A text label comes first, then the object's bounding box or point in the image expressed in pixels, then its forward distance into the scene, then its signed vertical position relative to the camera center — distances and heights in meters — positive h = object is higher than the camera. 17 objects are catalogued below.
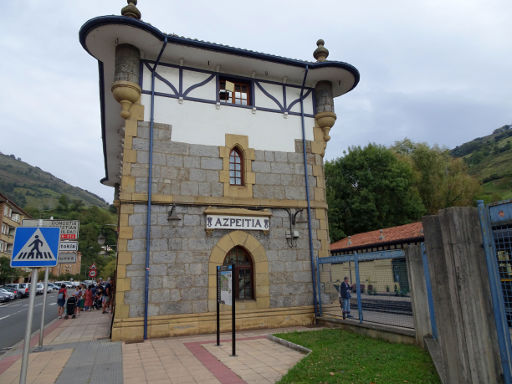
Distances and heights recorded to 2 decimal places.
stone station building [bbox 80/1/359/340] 9.74 +2.97
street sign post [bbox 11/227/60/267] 5.08 +0.45
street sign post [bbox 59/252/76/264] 11.84 +0.67
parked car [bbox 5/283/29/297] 34.97 -0.87
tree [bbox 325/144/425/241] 28.42 +5.92
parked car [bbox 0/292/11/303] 29.20 -1.41
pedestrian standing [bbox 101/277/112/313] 18.34 -0.99
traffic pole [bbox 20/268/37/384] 4.60 -0.63
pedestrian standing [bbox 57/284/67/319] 16.46 -1.07
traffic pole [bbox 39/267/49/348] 8.76 -1.22
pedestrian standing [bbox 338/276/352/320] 10.21 -0.75
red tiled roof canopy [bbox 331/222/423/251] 16.55 +1.67
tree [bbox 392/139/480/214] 31.56 +7.66
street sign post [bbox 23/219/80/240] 12.03 +1.65
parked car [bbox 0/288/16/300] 30.20 -1.12
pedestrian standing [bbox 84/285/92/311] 19.58 -1.26
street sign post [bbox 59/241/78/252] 11.77 +1.03
